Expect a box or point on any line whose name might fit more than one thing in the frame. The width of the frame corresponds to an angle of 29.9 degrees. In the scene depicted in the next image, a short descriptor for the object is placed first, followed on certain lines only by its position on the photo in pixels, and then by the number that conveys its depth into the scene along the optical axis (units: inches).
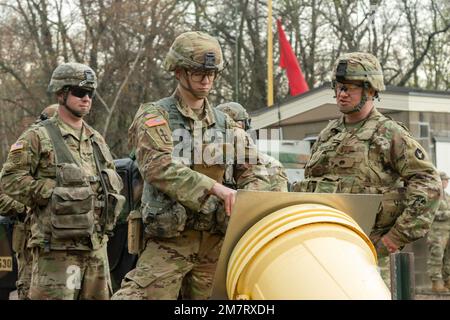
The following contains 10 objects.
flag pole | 760.2
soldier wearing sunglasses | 230.7
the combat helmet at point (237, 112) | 308.7
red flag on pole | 737.0
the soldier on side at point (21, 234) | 276.7
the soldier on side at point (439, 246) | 487.2
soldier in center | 178.5
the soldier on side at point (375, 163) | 208.8
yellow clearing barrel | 107.7
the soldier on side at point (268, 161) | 296.7
